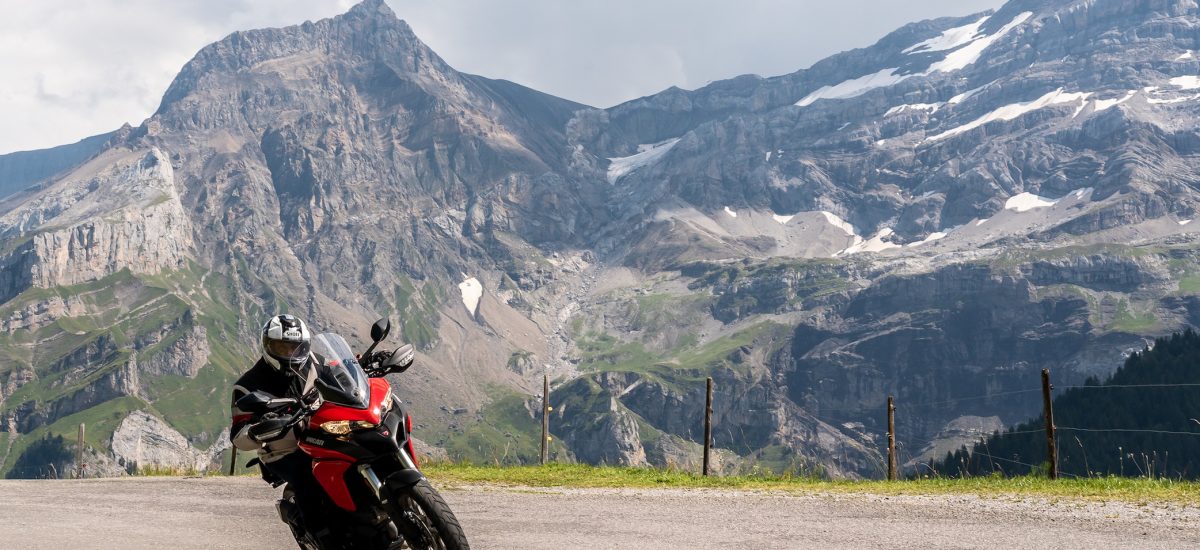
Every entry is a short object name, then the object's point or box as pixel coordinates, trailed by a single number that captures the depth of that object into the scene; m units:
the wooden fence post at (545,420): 31.07
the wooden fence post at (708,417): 26.89
